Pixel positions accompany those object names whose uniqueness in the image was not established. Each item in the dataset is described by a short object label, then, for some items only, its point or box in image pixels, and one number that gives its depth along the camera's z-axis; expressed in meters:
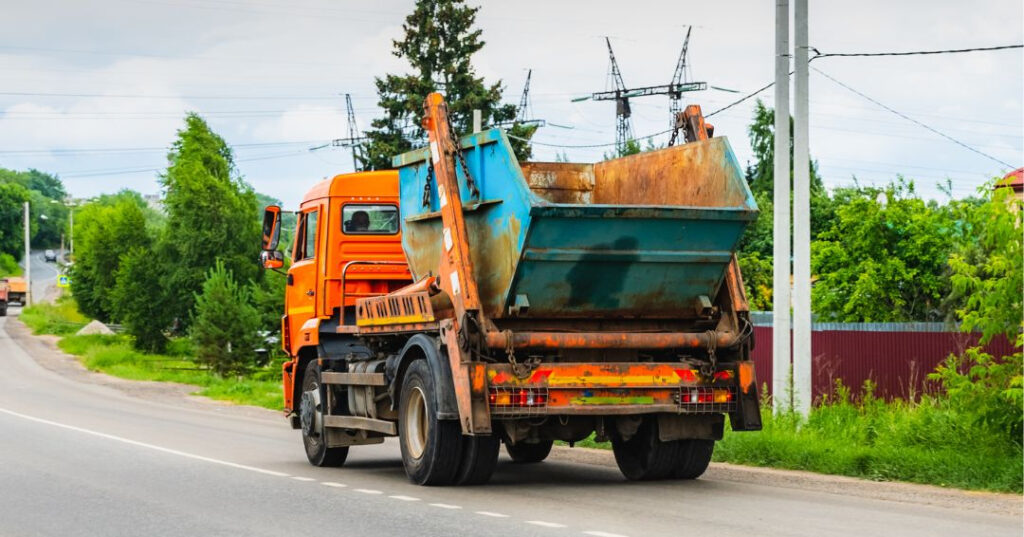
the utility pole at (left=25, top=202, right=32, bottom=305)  91.95
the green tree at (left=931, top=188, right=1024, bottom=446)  13.20
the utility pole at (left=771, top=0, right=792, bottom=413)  17.23
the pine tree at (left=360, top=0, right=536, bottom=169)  54.16
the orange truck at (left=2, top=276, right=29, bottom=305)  113.94
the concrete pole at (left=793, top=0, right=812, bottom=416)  16.97
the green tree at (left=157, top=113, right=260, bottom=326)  58.66
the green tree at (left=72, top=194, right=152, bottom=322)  65.50
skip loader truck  12.07
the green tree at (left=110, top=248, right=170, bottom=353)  54.84
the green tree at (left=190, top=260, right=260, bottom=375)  40.81
